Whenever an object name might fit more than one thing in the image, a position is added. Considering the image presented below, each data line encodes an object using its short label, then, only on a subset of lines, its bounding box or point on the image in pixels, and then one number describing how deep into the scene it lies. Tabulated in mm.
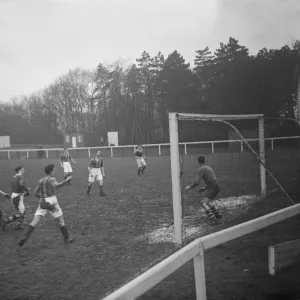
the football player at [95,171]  12391
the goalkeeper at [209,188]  7623
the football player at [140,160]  17844
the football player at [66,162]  16453
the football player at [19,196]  8062
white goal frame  6164
